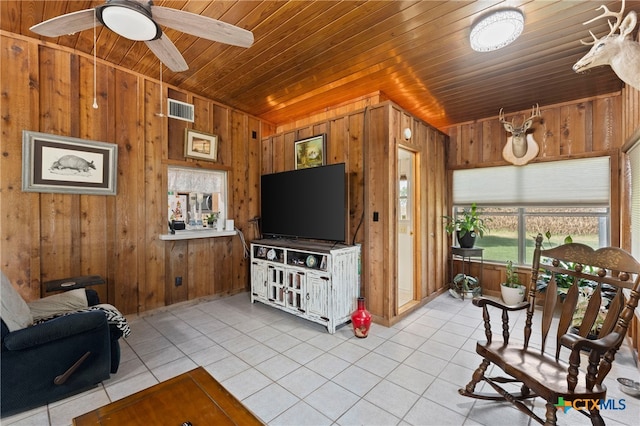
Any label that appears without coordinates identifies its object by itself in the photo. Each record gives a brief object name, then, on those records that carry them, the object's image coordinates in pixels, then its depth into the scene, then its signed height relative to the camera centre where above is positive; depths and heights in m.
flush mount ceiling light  2.09 +1.49
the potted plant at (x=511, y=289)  3.76 -1.08
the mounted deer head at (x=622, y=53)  1.82 +1.13
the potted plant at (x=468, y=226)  4.14 -0.23
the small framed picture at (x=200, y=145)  3.74 +0.97
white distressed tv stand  3.00 -0.81
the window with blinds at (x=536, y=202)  3.56 +0.15
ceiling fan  1.53 +1.21
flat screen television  3.24 +0.12
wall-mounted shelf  3.45 -0.30
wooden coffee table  1.20 -0.93
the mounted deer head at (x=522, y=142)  3.85 +1.01
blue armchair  1.73 -1.01
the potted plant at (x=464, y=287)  4.18 -1.19
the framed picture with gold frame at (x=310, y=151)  3.72 +0.88
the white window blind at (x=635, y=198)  2.44 +0.13
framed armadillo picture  2.64 +0.51
